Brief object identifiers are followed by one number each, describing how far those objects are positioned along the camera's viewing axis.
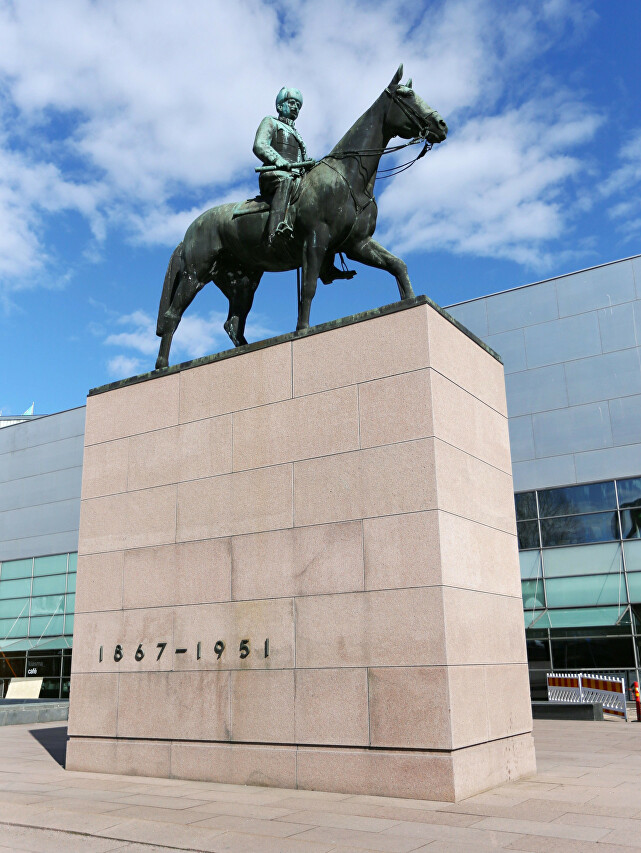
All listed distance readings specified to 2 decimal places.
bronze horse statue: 11.95
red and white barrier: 22.04
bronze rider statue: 12.42
